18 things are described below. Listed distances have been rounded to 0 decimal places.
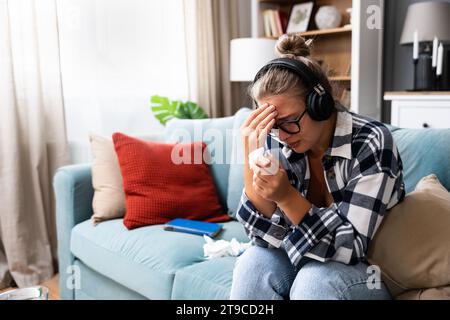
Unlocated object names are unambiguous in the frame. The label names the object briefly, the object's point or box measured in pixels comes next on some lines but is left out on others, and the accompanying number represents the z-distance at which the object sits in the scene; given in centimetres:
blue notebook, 155
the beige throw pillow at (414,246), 90
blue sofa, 125
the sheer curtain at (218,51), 266
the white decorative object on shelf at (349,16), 255
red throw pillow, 165
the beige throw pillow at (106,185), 171
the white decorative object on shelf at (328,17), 265
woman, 89
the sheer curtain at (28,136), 196
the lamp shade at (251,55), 247
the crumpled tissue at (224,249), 139
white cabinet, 196
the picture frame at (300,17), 275
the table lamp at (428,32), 219
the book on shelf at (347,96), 244
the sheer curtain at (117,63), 221
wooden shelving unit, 241
